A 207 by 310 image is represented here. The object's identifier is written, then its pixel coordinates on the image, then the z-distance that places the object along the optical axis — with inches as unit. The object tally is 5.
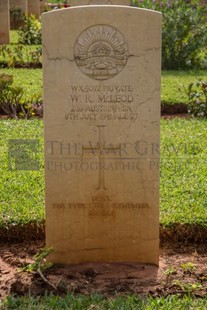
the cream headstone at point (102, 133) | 152.3
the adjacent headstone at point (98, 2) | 291.3
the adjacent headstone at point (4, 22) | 586.8
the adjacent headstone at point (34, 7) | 815.1
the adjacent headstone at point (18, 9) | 724.7
